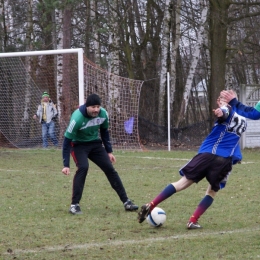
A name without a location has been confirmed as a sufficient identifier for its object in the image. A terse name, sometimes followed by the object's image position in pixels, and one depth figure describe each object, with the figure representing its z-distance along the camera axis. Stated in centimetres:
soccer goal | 3828
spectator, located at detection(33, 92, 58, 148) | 3766
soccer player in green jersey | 1675
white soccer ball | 1481
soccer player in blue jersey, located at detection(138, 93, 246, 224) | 1451
